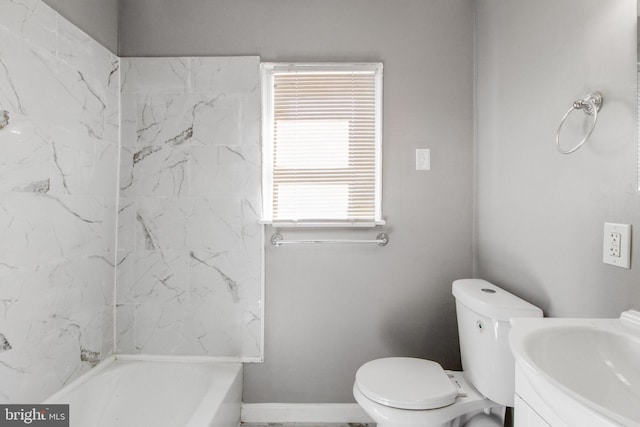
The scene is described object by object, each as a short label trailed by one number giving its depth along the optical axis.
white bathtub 1.45
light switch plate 1.75
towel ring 0.99
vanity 0.73
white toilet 1.21
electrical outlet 0.90
